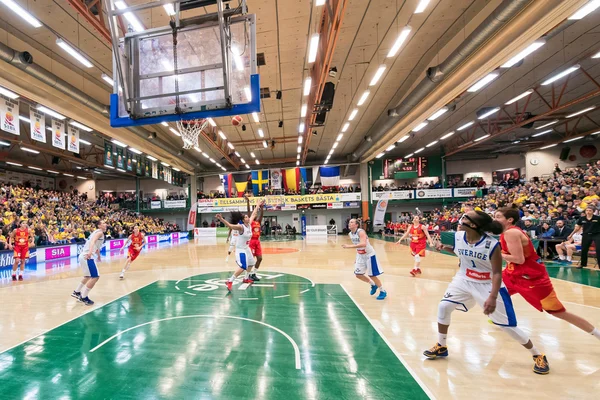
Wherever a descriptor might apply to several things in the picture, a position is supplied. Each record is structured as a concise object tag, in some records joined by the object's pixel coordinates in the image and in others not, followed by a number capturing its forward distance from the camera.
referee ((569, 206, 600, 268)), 8.12
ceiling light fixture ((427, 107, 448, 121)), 13.07
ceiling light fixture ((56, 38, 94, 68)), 8.04
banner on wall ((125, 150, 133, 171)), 17.78
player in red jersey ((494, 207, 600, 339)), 3.39
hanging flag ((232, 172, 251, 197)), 28.80
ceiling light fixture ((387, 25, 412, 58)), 7.79
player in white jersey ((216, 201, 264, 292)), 6.83
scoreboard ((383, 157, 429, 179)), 27.67
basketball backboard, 4.91
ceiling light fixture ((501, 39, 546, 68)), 7.61
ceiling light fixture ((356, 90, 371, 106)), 12.91
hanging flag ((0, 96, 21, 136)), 9.76
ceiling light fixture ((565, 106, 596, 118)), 15.69
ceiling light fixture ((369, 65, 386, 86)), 10.24
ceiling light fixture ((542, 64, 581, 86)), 10.28
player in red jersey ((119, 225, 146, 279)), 9.40
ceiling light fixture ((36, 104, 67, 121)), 11.10
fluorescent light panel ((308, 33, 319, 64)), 8.07
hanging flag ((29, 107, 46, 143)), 11.06
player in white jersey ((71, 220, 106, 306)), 5.99
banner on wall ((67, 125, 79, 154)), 12.91
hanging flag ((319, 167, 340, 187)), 26.61
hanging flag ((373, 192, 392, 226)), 21.73
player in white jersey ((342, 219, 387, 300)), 6.11
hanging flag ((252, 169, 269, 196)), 28.13
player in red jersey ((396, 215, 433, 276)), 8.62
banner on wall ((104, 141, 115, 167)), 15.71
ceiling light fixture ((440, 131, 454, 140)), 20.41
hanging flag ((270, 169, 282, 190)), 27.94
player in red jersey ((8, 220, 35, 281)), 8.93
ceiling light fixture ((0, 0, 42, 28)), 6.31
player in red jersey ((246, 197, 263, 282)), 8.49
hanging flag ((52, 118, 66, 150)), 11.92
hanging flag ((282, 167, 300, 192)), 27.67
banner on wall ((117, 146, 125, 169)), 16.80
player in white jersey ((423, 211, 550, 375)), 3.05
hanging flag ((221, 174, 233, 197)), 28.41
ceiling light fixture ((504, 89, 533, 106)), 12.57
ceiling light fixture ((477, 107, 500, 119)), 15.28
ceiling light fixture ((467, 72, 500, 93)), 9.72
